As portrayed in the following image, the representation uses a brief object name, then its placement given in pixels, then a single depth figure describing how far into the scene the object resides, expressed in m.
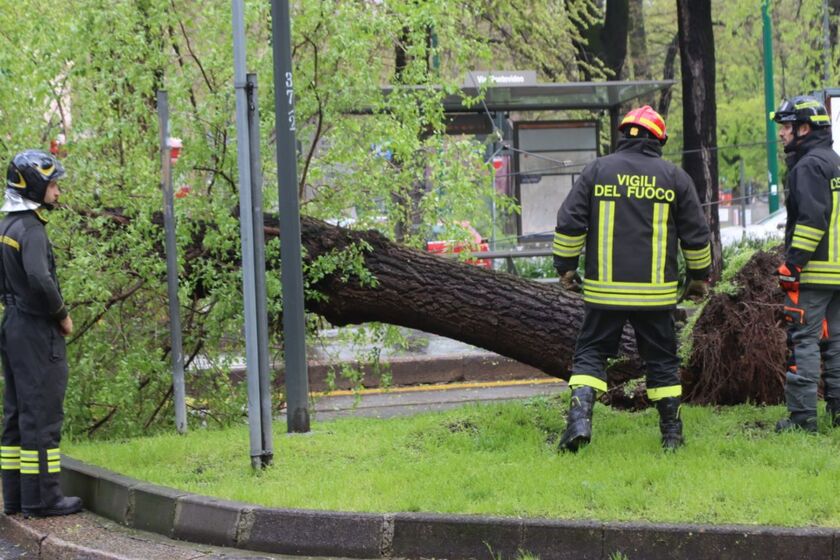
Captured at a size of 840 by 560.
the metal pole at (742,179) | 39.97
